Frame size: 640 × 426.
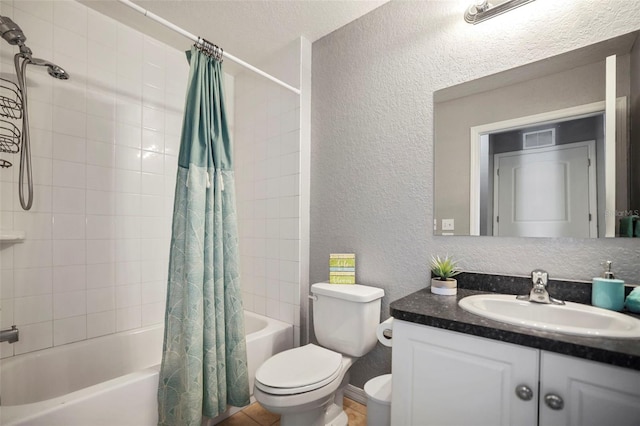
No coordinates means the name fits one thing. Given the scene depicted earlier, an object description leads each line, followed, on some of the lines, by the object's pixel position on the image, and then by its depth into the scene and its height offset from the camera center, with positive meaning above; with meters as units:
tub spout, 1.46 -0.62
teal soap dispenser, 1.04 -0.28
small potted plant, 1.33 -0.29
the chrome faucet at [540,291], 1.13 -0.30
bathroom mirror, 1.14 +0.30
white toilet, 1.28 -0.75
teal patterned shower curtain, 1.33 -0.31
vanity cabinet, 0.74 -0.50
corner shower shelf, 1.39 -0.11
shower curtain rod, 1.15 +0.82
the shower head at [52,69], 1.46 +0.75
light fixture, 1.28 +0.93
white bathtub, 1.09 -0.81
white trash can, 1.28 -0.83
